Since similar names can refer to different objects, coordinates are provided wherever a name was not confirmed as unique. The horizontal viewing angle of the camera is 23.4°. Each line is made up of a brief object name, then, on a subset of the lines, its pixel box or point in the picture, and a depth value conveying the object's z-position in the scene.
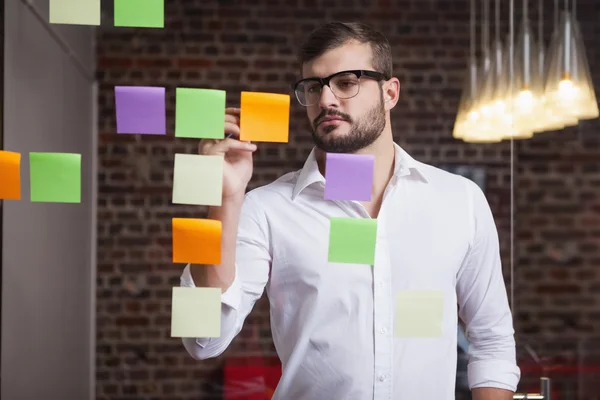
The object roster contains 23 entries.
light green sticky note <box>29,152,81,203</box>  2.23
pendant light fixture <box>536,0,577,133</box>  2.81
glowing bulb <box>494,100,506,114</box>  2.76
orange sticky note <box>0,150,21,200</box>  2.23
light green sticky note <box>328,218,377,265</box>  2.24
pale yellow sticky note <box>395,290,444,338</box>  2.32
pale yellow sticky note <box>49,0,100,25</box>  2.23
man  2.31
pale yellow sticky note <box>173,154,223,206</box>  2.22
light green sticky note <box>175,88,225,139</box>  2.22
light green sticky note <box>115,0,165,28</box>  2.23
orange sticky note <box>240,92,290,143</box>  2.24
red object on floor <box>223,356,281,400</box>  2.70
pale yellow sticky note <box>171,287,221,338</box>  2.24
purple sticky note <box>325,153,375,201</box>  2.24
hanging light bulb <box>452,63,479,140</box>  2.70
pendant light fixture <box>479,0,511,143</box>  2.73
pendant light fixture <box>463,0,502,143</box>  2.71
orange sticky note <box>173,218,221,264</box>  2.23
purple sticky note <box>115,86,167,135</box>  2.23
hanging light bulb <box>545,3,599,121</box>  2.81
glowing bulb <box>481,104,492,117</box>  2.75
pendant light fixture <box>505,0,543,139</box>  2.80
